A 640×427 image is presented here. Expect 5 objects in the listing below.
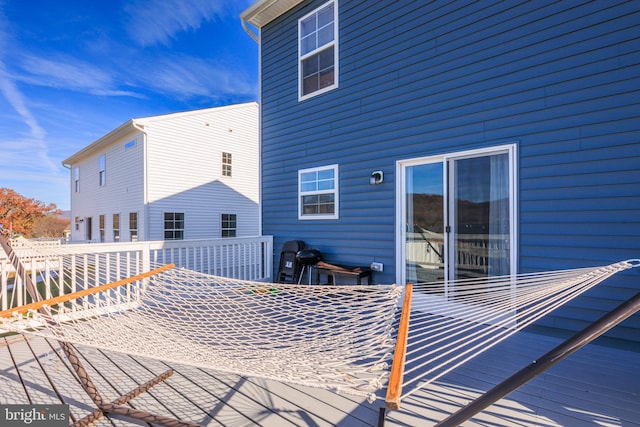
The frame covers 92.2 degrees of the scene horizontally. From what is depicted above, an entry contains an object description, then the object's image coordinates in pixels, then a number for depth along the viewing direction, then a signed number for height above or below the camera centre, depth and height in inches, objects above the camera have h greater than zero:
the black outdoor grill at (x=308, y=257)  180.1 -23.4
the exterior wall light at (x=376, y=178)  161.8 +20.9
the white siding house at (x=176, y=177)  345.7 +51.4
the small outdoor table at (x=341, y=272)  159.9 -29.5
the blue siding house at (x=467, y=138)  106.7 +34.7
